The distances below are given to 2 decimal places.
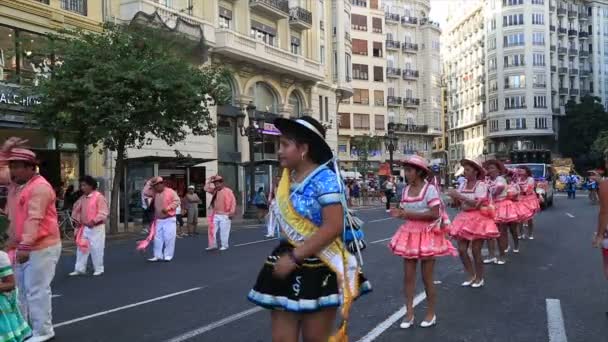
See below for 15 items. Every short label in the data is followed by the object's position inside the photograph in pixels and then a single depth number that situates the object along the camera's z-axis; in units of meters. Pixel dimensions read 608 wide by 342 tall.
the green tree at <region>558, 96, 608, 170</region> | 76.56
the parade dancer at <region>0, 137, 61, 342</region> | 5.83
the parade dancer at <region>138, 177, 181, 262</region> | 13.13
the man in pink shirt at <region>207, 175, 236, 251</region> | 15.32
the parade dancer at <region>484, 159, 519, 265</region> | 10.88
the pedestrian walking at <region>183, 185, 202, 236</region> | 20.80
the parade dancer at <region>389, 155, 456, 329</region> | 6.57
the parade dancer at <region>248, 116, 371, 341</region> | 3.64
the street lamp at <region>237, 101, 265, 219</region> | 27.30
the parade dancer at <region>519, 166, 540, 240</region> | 13.69
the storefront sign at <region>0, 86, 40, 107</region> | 20.16
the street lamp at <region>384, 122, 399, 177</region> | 43.32
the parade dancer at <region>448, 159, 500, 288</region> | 8.73
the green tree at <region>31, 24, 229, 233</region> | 18.05
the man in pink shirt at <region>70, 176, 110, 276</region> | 10.96
